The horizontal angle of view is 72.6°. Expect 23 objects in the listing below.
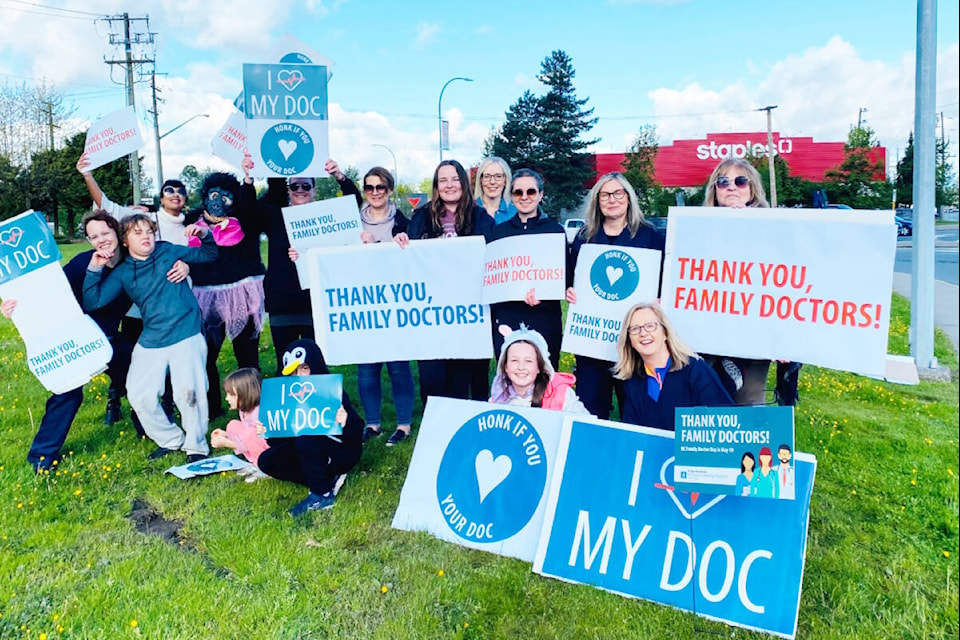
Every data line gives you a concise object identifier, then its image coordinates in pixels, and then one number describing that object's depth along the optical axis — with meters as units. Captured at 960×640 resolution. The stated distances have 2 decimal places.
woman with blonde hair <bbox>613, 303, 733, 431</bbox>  3.70
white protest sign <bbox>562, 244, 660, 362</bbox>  4.34
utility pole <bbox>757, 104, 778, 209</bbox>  33.44
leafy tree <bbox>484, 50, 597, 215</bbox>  50.19
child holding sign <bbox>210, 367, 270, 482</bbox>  4.53
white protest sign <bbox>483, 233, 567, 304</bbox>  4.54
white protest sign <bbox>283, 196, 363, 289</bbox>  5.54
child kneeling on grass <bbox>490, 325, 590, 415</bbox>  4.15
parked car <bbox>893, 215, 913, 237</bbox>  30.92
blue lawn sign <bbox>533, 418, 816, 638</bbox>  3.15
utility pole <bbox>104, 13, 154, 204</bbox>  30.89
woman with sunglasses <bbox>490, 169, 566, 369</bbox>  4.60
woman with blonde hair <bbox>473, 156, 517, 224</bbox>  5.04
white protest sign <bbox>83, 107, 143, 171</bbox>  5.95
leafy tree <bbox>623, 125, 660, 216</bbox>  45.25
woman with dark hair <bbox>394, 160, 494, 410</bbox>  4.98
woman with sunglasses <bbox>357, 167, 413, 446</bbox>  5.35
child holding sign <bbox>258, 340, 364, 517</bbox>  4.35
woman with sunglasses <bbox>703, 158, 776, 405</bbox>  4.25
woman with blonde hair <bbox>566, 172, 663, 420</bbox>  4.34
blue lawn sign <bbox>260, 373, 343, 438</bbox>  4.06
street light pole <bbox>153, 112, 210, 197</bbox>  34.91
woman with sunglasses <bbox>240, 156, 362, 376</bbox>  5.56
